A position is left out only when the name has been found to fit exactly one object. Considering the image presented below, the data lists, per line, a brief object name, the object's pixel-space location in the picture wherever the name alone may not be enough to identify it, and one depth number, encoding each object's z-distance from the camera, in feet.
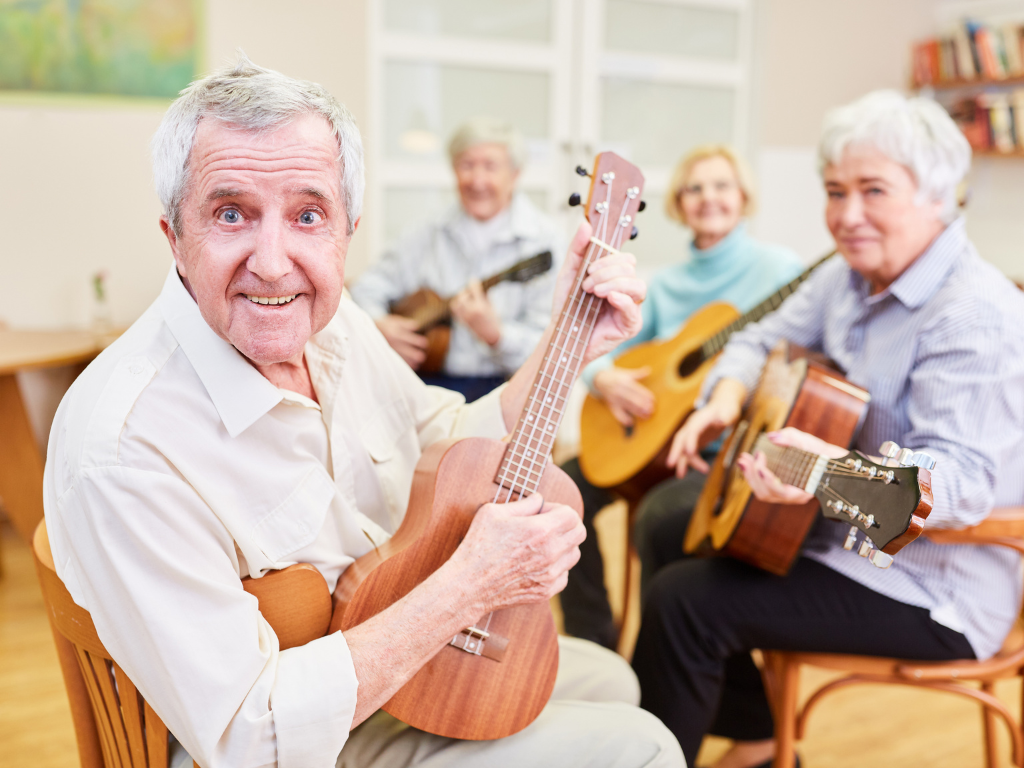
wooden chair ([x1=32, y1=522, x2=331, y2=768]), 2.95
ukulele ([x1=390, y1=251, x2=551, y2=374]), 8.18
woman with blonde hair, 7.37
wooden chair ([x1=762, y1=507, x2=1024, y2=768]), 4.40
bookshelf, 13.60
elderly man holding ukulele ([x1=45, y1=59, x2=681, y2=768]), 2.71
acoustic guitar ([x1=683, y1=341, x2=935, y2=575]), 3.26
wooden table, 8.79
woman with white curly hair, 4.34
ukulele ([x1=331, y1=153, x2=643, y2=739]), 3.34
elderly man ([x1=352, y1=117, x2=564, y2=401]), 8.55
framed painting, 10.11
